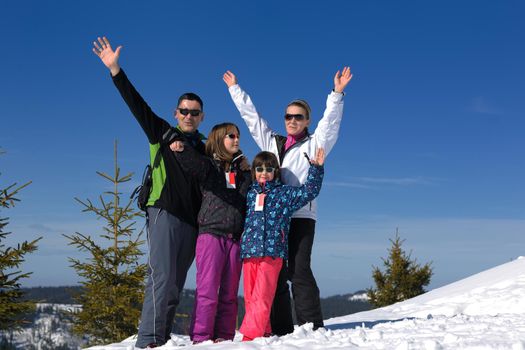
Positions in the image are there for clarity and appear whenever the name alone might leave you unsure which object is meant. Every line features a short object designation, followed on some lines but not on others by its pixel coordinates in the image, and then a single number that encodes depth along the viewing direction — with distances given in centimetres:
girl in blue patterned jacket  565
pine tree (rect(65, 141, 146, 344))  1299
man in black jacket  569
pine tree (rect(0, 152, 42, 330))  1166
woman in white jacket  602
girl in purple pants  561
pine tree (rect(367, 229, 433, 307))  2711
